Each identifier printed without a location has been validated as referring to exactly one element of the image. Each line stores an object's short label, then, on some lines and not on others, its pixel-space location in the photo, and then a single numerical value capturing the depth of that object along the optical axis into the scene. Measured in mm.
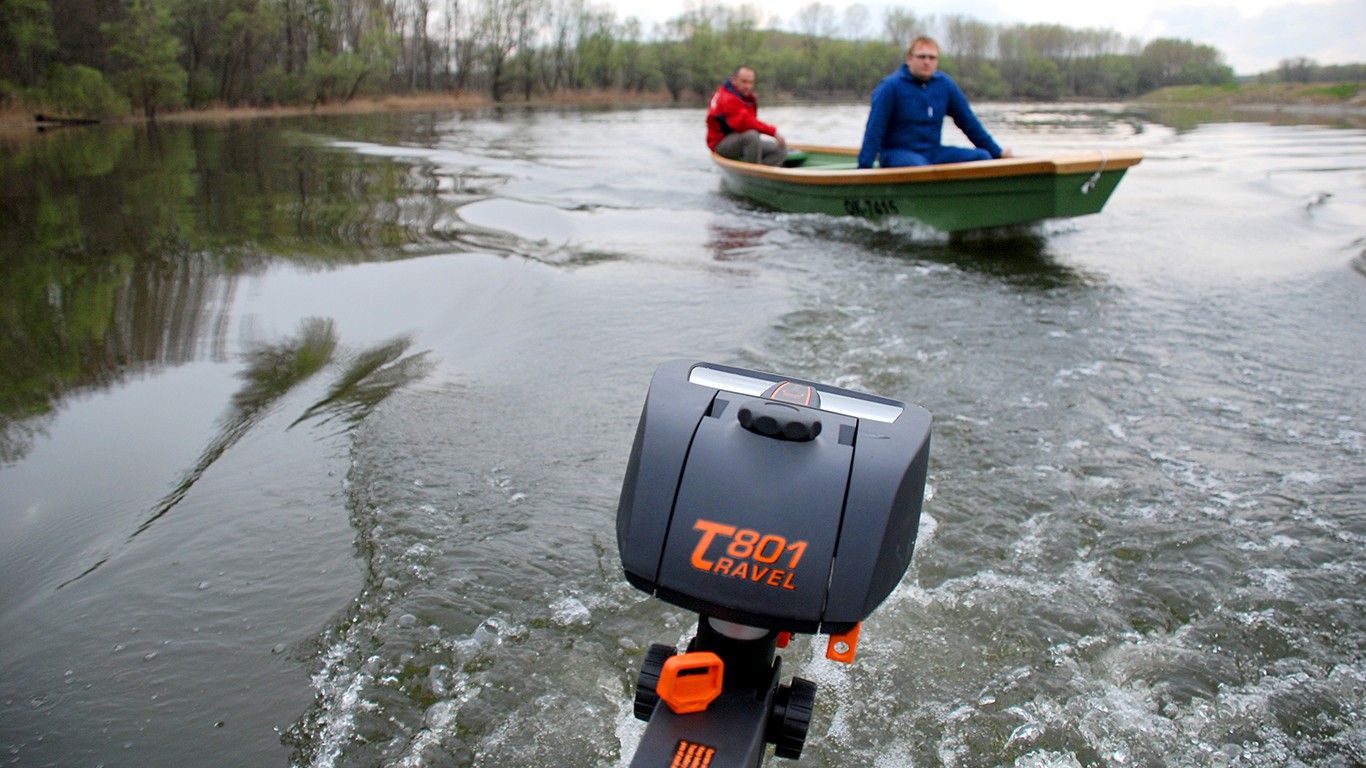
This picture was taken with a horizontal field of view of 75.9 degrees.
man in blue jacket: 8203
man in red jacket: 11328
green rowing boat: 6965
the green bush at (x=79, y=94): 27188
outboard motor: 1261
